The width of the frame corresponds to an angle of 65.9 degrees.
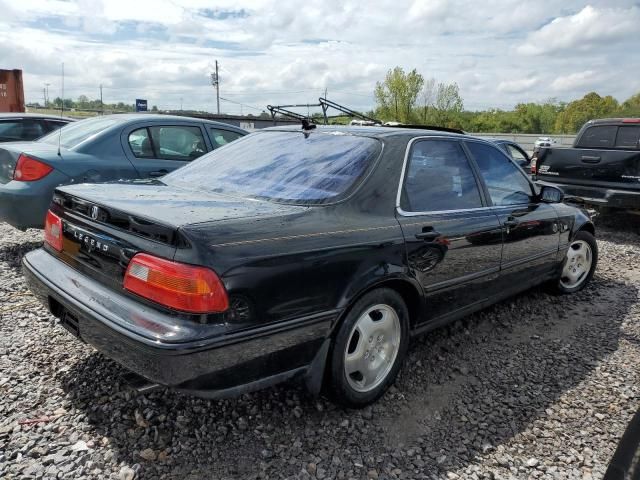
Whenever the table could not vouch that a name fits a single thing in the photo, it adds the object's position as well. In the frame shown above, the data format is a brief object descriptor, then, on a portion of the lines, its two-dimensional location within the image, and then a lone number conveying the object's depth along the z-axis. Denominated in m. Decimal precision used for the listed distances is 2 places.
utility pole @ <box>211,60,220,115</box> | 51.09
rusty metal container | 14.56
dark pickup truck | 6.93
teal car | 4.75
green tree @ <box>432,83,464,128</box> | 55.47
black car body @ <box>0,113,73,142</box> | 7.05
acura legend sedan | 2.03
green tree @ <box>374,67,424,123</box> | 53.56
